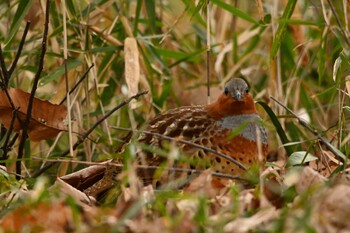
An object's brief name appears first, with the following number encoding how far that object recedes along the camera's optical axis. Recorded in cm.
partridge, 721
